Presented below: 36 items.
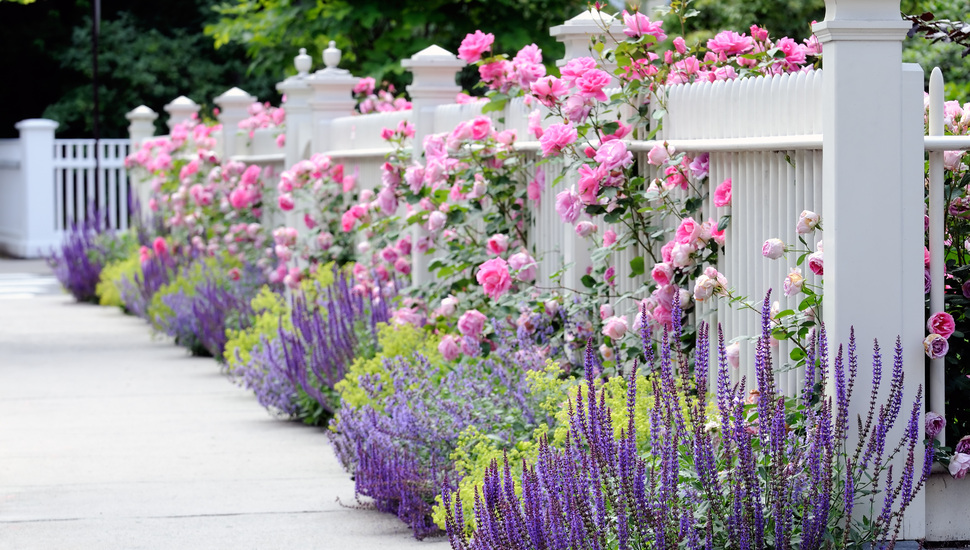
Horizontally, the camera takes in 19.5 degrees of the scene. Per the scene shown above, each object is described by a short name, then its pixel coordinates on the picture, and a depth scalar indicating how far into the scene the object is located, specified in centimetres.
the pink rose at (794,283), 735
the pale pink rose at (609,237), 1008
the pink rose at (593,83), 995
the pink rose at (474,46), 1187
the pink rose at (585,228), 1015
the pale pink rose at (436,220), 1270
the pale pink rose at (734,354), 813
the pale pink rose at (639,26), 1003
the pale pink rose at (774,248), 751
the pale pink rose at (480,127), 1223
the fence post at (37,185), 3987
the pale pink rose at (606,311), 1007
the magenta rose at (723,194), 860
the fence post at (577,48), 1095
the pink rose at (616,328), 953
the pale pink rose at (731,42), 973
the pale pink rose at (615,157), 959
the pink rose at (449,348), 1147
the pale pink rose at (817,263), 732
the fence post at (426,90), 1431
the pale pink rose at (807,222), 733
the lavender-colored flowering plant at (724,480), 641
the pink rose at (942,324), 713
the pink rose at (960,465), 730
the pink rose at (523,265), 1143
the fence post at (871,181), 695
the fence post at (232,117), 2380
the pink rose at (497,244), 1200
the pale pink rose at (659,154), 922
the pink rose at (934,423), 730
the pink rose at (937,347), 704
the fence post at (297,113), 1945
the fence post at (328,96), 1861
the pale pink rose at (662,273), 909
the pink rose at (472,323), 1141
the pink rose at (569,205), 998
